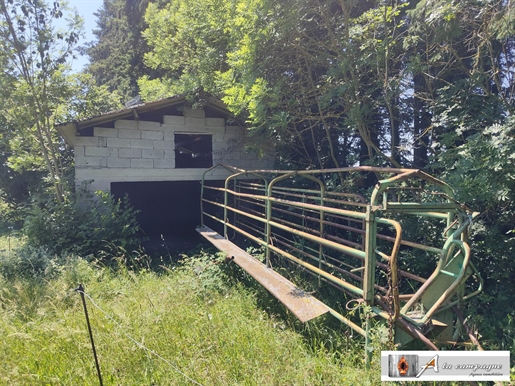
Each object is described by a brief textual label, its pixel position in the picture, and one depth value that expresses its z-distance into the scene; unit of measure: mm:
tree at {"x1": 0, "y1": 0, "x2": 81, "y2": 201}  6605
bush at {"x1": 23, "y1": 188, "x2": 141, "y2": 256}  5984
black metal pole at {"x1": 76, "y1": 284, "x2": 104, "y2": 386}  2267
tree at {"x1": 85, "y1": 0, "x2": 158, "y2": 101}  14758
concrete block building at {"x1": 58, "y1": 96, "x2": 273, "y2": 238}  6543
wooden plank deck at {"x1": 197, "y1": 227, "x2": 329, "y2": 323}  2849
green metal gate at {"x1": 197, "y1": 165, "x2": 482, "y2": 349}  2248
